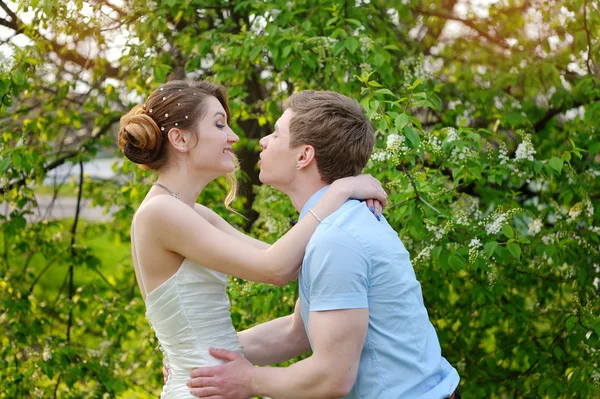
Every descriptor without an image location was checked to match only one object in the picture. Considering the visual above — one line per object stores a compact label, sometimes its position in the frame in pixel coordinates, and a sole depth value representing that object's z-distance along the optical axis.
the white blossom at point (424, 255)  3.31
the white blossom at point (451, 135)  3.35
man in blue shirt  2.02
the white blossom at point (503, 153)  3.51
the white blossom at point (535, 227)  3.62
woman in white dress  2.21
